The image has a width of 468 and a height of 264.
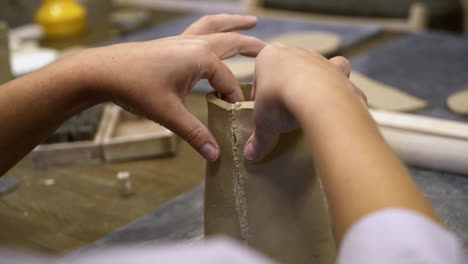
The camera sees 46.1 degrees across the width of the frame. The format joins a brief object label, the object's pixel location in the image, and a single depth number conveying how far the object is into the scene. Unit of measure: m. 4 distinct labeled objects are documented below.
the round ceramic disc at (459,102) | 1.17
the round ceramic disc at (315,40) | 1.54
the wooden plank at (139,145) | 1.11
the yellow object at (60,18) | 1.97
